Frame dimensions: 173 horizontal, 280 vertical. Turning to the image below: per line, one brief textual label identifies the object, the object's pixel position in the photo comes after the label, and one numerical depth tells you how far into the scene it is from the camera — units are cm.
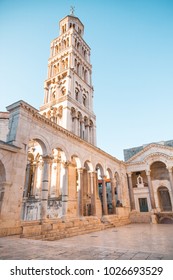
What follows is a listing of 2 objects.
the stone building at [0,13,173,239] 1016
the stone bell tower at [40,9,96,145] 2325
